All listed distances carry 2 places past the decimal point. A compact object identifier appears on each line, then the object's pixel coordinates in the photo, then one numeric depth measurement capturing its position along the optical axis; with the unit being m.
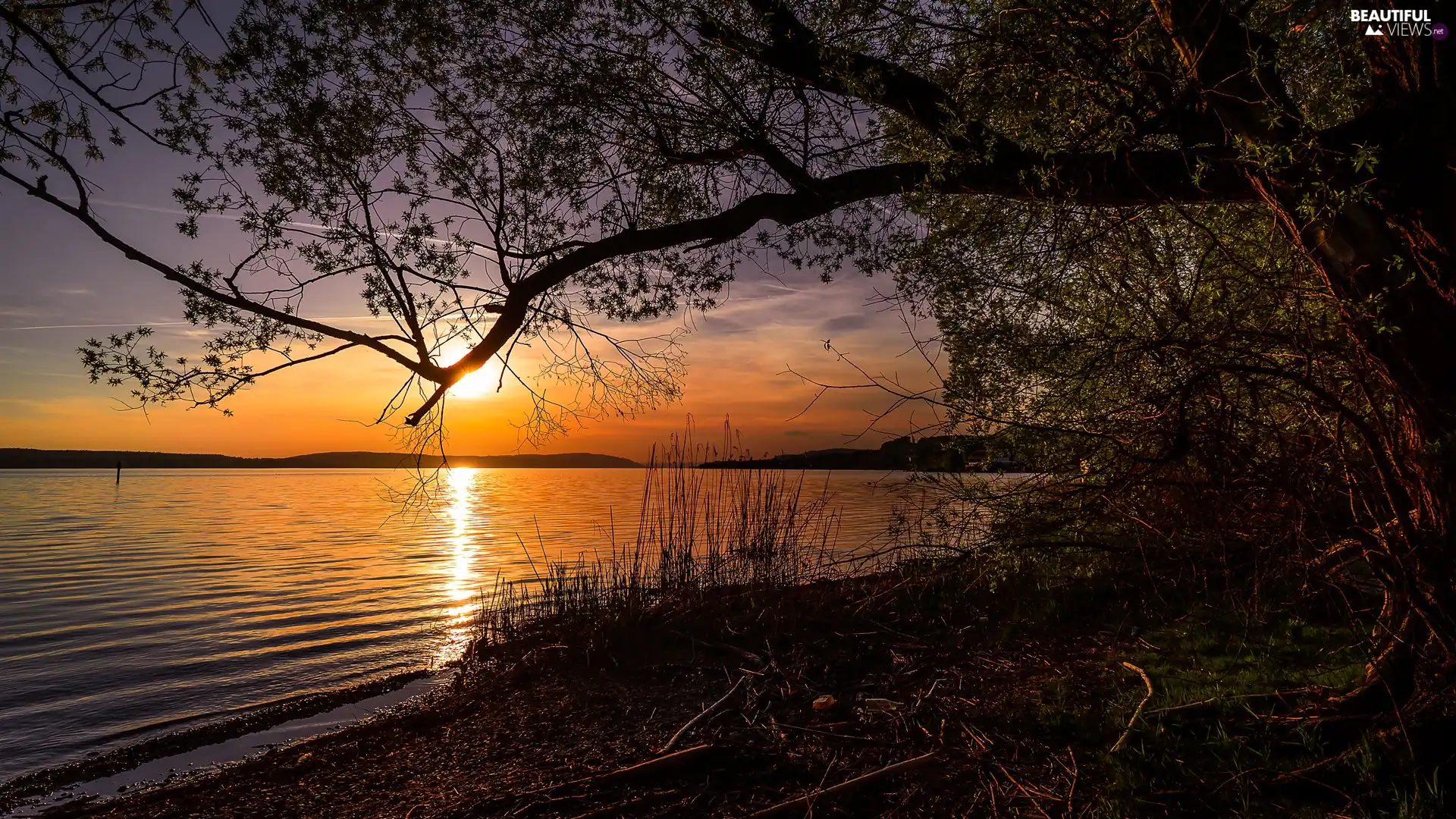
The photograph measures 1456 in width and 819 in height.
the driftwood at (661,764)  4.30
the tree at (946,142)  3.34
